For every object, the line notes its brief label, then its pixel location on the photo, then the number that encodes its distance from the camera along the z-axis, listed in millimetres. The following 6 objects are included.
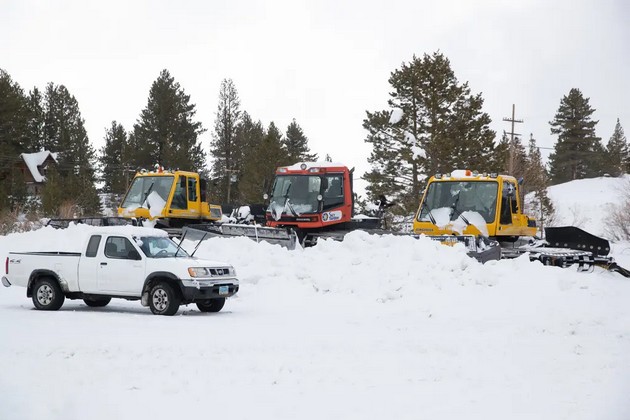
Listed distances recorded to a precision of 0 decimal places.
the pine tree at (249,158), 56500
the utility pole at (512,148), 47181
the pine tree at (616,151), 94562
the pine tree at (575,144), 86938
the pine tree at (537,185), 57375
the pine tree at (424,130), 44906
